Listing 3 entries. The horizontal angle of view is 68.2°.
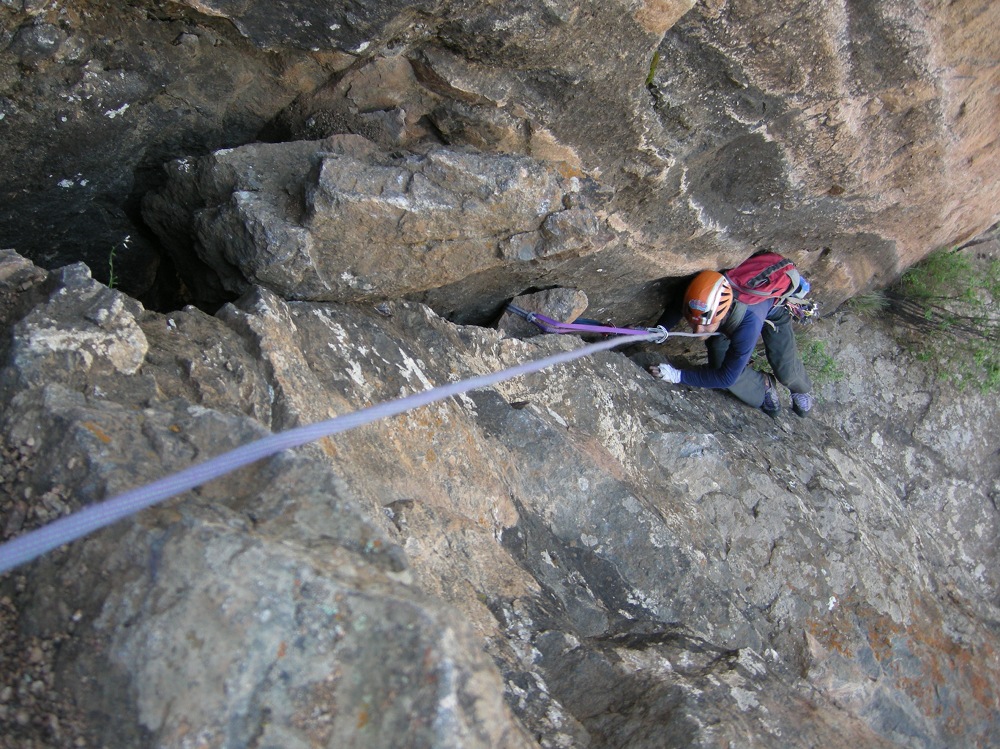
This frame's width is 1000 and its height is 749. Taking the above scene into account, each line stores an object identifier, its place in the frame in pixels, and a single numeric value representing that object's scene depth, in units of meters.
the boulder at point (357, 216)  2.53
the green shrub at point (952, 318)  5.50
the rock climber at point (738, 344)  4.21
